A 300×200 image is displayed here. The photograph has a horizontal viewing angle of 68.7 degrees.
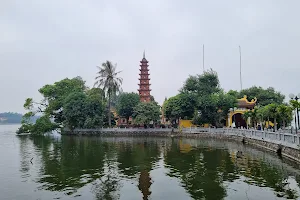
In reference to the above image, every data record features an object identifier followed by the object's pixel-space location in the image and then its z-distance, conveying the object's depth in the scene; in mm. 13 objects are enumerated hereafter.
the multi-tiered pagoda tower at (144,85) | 48984
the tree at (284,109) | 20291
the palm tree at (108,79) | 42058
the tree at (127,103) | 46053
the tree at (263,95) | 42724
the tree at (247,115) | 31324
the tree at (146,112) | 40899
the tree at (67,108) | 41679
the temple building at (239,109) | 38771
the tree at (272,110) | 24275
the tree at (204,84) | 39481
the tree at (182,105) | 37802
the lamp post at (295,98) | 17825
